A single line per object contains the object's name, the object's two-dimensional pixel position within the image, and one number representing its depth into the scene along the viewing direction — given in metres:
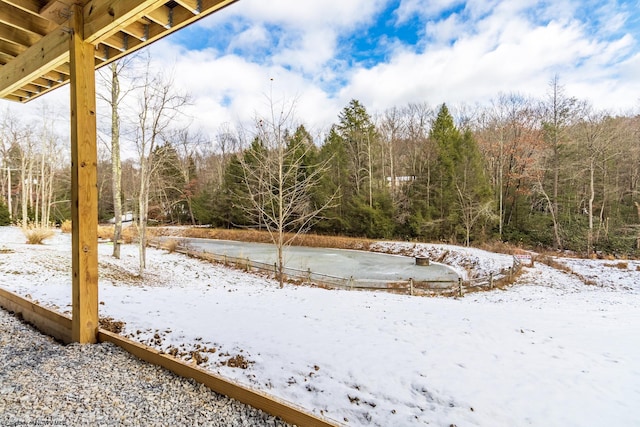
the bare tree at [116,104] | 8.70
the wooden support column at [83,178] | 2.30
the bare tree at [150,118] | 7.96
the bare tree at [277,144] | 7.05
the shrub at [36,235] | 9.26
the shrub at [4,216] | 14.88
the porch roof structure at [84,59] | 2.17
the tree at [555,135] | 16.88
